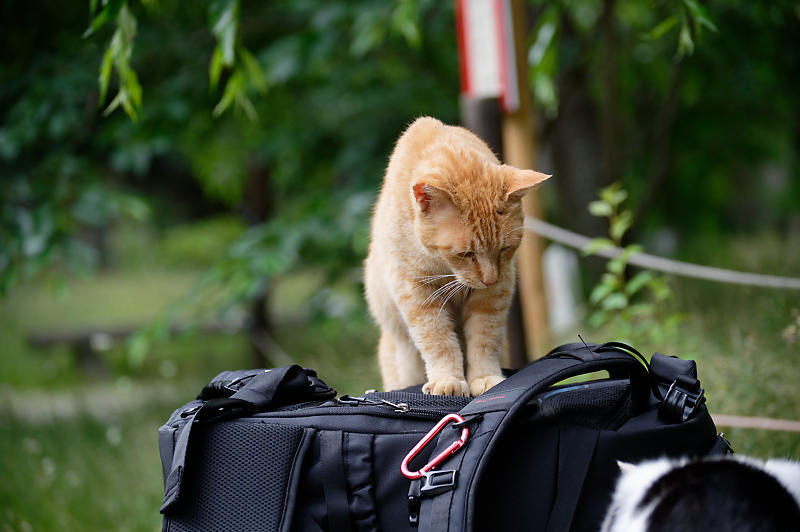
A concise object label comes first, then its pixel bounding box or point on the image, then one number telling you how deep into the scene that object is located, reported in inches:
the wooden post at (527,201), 108.3
